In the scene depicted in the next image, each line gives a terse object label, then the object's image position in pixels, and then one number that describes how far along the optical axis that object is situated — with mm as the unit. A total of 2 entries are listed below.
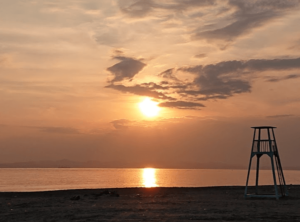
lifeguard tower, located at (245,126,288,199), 37375
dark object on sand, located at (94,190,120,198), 41062
